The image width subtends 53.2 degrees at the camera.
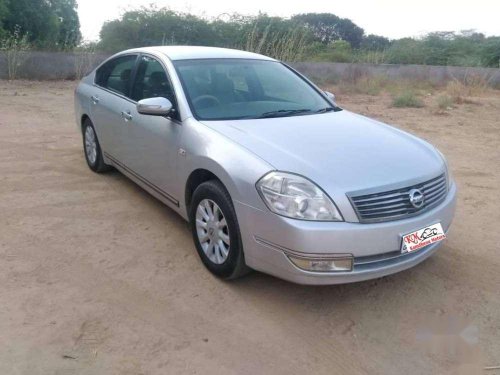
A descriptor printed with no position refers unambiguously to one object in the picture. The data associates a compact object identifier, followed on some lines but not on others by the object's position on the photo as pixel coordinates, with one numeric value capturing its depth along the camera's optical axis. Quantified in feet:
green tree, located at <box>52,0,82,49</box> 65.00
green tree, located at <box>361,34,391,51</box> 149.31
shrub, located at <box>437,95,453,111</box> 37.79
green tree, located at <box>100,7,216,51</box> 58.13
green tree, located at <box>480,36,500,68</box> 66.15
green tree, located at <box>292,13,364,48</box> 154.71
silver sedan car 9.15
